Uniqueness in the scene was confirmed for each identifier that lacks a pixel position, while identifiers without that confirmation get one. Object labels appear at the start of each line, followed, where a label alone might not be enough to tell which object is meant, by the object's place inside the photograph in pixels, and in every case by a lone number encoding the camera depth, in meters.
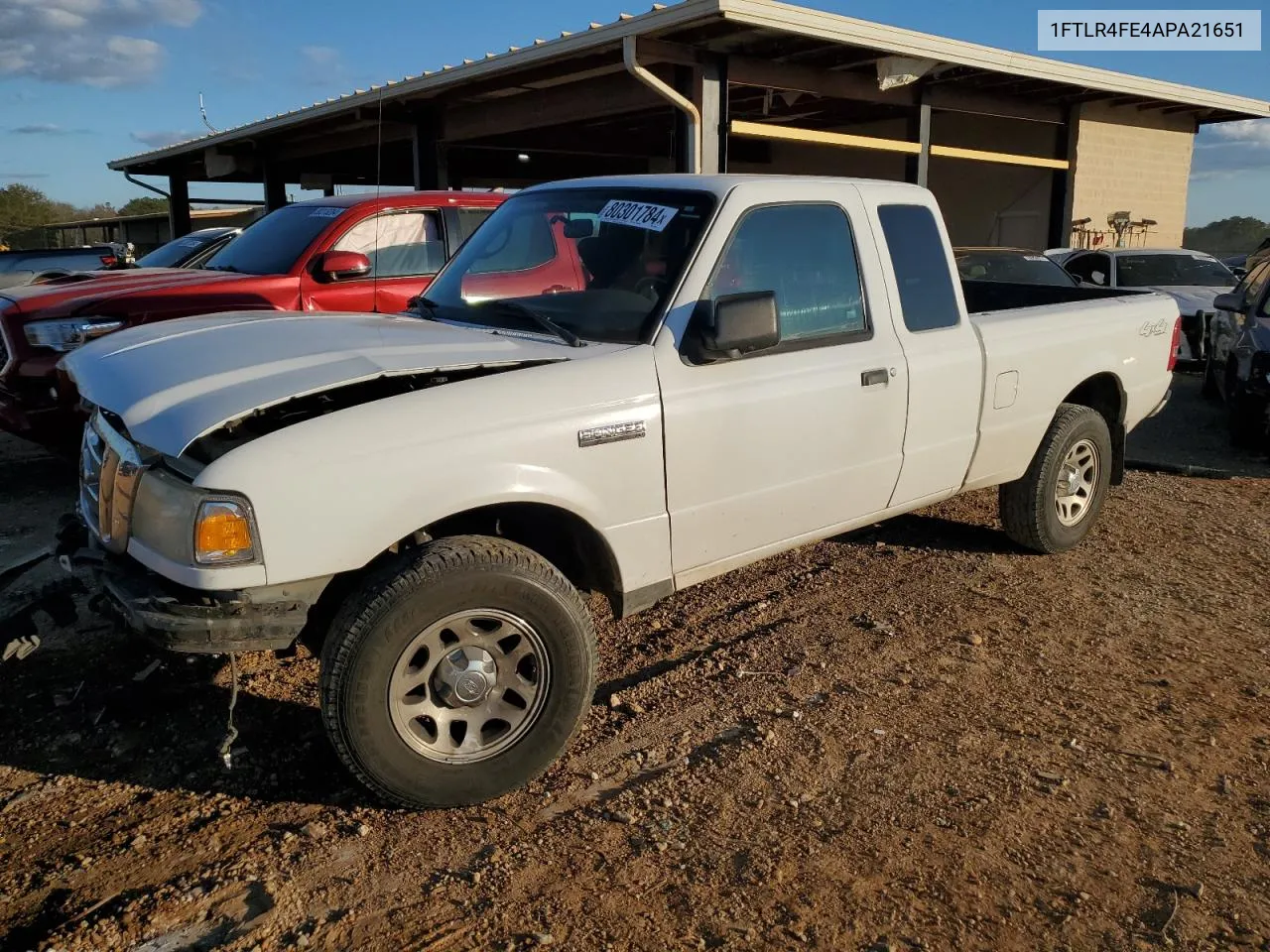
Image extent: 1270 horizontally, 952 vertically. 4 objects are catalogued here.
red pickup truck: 5.95
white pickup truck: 2.81
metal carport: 10.84
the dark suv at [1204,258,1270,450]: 8.10
